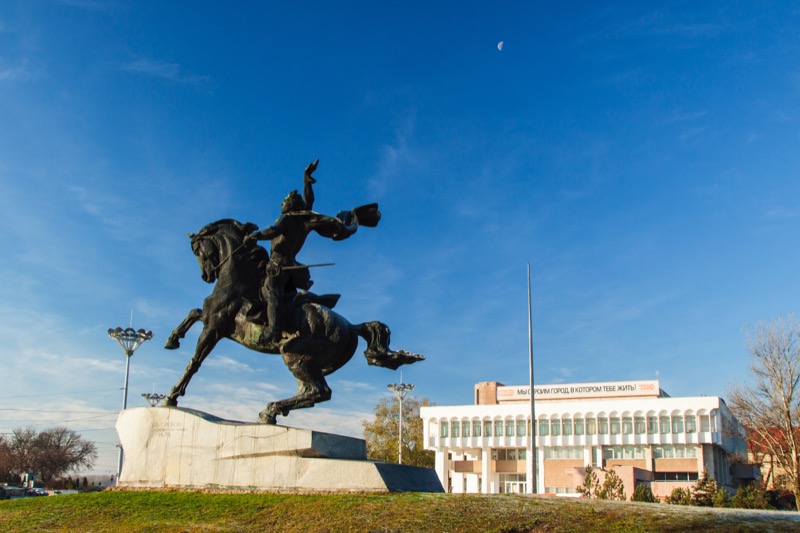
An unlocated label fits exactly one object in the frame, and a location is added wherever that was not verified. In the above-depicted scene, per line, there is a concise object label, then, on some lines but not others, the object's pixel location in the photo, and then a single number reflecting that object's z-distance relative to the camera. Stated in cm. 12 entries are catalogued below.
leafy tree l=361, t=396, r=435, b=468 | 6381
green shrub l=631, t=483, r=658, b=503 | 3375
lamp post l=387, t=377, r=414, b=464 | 5452
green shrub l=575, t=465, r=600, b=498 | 3338
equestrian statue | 1380
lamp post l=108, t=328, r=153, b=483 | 3325
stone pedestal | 1220
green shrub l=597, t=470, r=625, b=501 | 3138
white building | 6444
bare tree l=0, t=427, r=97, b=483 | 7662
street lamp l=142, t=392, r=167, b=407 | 4366
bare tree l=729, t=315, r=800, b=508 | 3741
